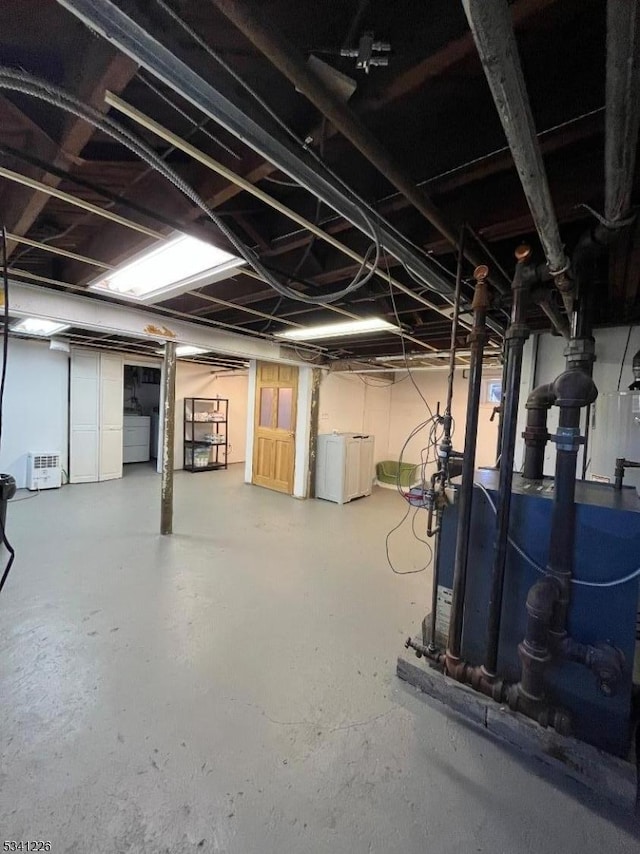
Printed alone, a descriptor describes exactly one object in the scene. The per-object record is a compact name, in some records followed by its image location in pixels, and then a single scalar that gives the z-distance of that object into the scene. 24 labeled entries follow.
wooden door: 5.98
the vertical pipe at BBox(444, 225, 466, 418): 1.56
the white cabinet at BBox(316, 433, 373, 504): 5.63
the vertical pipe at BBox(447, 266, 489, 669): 1.74
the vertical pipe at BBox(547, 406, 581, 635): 1.52
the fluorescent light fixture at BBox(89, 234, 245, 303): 1.89
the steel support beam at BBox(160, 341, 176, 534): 3.87
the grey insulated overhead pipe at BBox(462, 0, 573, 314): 0.61
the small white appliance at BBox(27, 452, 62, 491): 5.33
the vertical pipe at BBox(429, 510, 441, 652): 1.94
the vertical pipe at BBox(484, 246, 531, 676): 1.65
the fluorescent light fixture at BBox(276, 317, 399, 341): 3.20
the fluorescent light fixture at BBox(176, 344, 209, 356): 5.46
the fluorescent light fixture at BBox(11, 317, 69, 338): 4.10
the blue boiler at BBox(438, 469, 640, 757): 1.45
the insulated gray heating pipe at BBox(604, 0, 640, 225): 0.60
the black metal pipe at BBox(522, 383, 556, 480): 1.88
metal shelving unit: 7.48
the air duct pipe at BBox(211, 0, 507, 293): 0.65
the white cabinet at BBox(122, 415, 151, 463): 7.63
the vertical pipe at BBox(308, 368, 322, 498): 5.70
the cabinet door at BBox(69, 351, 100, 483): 5.81
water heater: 2.36
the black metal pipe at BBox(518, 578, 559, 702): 1.48
